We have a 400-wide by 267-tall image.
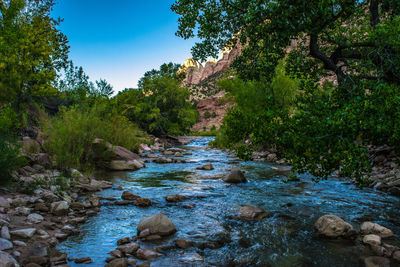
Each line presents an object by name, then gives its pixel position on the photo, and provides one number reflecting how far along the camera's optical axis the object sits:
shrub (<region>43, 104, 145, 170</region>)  9.29
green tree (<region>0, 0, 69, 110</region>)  11.04
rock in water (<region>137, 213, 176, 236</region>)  4.91
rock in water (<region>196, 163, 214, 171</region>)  13.59
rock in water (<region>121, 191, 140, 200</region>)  7.31
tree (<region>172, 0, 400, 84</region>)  4.89
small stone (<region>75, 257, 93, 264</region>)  3.80
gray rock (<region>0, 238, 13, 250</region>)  3.70
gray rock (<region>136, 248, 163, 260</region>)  4.01
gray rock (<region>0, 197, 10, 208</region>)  5.19
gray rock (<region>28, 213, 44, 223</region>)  4.91
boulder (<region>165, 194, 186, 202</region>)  7.38
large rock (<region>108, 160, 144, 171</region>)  12.30
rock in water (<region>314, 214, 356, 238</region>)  4.93
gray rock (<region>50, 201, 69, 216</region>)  5.56
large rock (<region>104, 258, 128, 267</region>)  3.67
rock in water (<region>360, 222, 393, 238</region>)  4.92
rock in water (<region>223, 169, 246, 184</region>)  10.20
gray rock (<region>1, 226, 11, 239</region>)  4.00
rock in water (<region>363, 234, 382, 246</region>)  4.47
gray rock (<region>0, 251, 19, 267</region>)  3.13
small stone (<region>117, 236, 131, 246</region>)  4.49
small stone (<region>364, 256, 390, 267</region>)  3.88
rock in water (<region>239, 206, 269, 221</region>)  6.01
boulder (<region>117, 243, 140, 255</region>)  4.14
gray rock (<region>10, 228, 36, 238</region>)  4.20
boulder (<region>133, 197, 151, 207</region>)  6.84
